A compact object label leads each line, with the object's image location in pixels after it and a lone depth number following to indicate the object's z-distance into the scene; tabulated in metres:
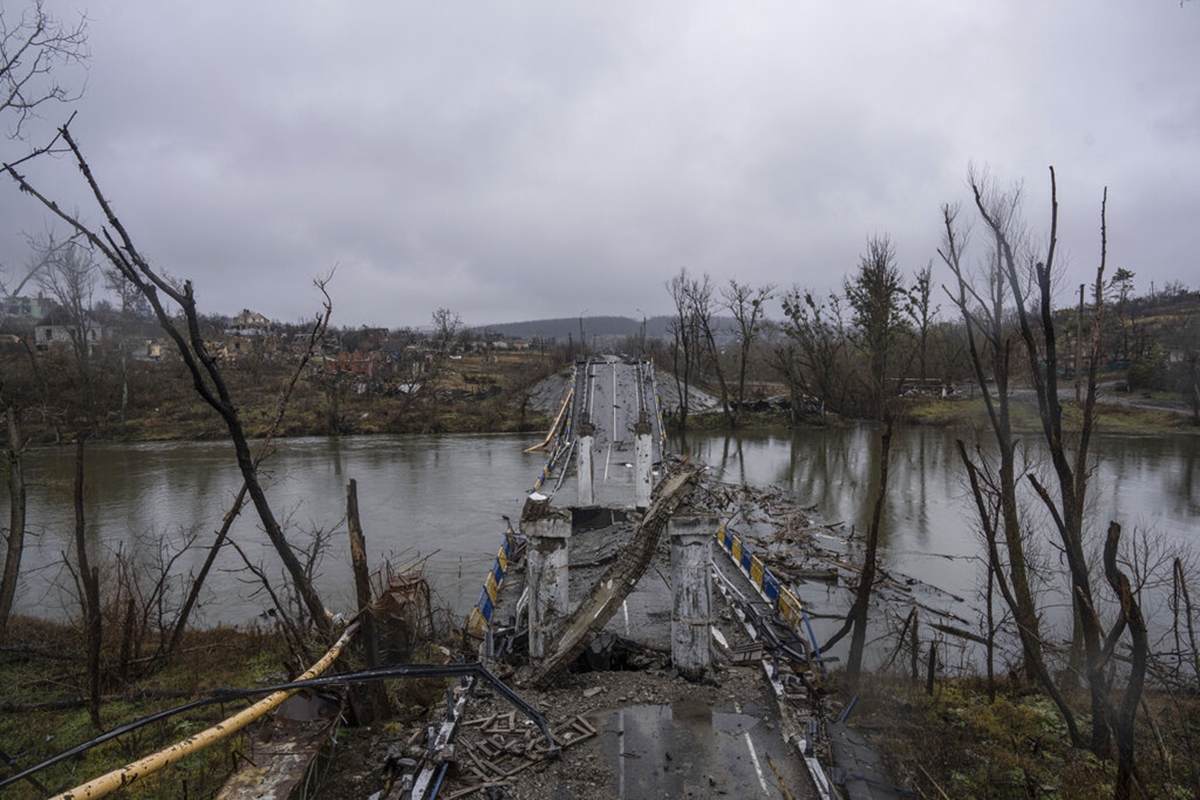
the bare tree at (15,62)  9.10
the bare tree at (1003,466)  10.58
